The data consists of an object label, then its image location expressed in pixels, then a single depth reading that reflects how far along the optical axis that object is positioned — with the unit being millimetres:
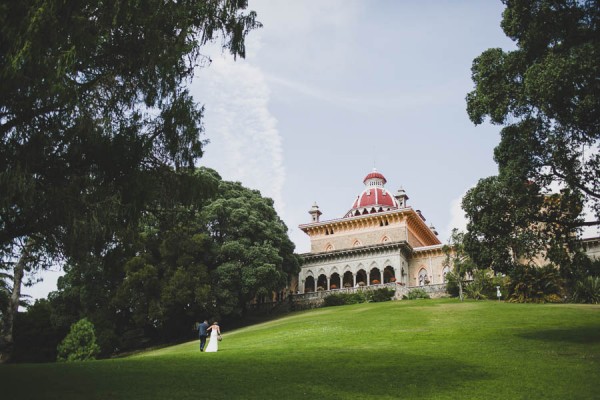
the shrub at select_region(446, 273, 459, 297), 40938
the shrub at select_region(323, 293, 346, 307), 45594
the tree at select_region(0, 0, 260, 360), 8414
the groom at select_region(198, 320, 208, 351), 20833
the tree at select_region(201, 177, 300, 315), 37656
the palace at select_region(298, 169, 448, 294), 52594
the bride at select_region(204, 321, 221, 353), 19234
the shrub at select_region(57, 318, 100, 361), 29544
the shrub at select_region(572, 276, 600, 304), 32281
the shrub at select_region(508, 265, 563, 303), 33562
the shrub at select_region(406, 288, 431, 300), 44500
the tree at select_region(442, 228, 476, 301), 36562
